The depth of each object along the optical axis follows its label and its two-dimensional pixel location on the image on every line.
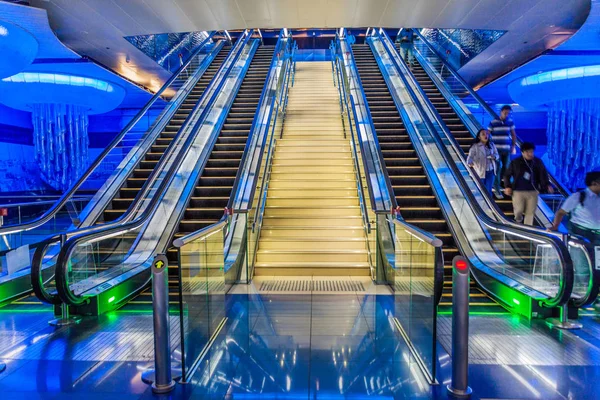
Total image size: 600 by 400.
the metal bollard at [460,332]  2.91
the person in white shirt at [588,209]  4.65
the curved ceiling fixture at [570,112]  11.49
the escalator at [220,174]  6.10
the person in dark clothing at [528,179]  5.72
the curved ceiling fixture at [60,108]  12.14
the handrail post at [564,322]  4.27
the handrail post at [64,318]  4.48
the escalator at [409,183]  5.54
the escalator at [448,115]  7.30
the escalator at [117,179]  5.24
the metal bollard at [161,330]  2.98
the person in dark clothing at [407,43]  15.09
